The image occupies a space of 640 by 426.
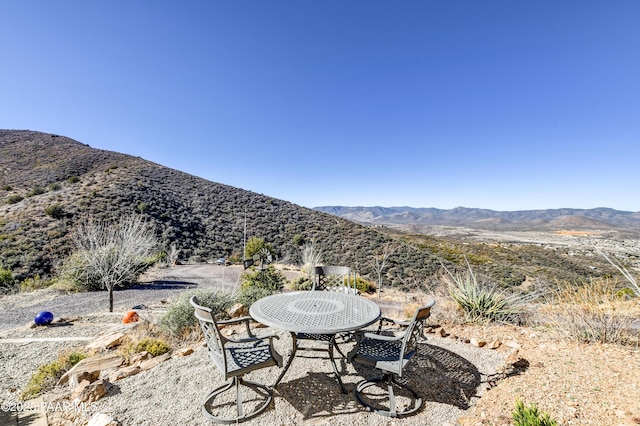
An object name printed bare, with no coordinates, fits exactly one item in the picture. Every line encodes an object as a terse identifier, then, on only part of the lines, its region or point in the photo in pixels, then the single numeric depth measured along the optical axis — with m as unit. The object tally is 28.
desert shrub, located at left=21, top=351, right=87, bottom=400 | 2.83
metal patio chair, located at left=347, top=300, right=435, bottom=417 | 2.39
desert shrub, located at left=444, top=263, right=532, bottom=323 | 4.56
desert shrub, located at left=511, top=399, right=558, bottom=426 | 1.57
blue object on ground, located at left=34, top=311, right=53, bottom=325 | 5.01
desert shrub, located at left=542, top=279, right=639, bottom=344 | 3.37
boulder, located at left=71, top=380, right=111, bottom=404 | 2.48
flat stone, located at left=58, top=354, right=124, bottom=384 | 2.98
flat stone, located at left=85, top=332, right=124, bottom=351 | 3.92
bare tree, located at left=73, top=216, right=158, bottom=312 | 6.68
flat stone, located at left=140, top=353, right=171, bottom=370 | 3.19
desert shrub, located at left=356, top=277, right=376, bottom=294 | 9.01
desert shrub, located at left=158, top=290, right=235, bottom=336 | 4.29
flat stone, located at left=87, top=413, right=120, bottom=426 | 2.11
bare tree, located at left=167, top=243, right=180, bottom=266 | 14.22
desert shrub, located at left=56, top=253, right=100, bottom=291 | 8.25
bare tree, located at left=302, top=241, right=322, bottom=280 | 8.95
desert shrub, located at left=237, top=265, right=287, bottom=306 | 5.61
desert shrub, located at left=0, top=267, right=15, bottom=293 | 8.23
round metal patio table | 2.49
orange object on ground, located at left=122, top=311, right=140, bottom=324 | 5.05
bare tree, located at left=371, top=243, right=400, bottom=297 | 16.06
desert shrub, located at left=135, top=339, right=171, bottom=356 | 3.61
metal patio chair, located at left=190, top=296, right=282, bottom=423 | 2.31
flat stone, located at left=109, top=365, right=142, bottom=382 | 2.90
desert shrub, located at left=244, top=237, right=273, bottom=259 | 13.78
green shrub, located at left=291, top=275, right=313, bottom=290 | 8.09
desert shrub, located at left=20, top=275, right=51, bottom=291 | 8.52
